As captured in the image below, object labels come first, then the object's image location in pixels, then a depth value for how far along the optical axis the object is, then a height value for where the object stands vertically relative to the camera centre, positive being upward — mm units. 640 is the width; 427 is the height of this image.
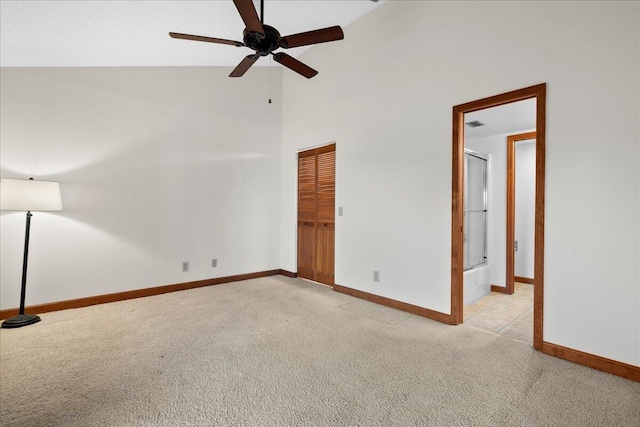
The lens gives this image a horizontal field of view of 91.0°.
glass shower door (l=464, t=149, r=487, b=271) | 4586 +63
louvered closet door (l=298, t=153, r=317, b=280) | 4918 -81
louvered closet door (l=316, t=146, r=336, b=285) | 4559 -68
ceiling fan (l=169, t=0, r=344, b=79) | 2316 +1364
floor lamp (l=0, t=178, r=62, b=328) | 2953 +102
